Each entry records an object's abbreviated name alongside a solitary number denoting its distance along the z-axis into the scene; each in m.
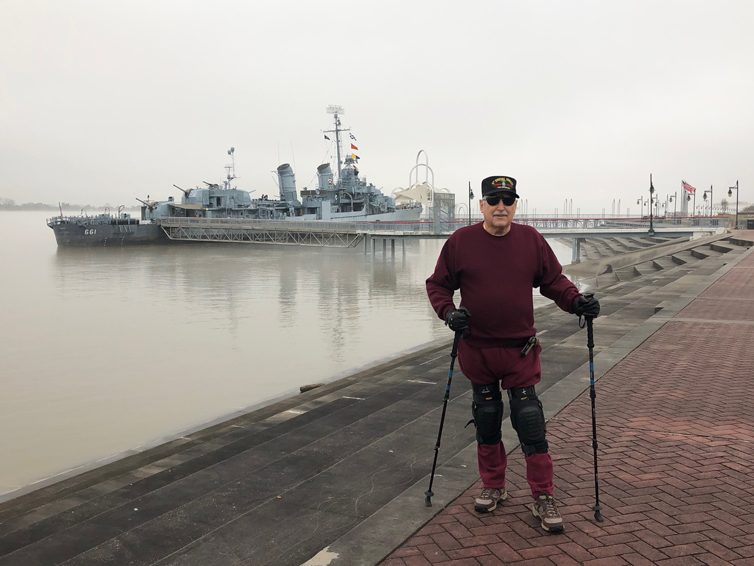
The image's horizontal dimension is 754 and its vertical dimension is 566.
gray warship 77.94
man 3.73
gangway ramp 60.50
